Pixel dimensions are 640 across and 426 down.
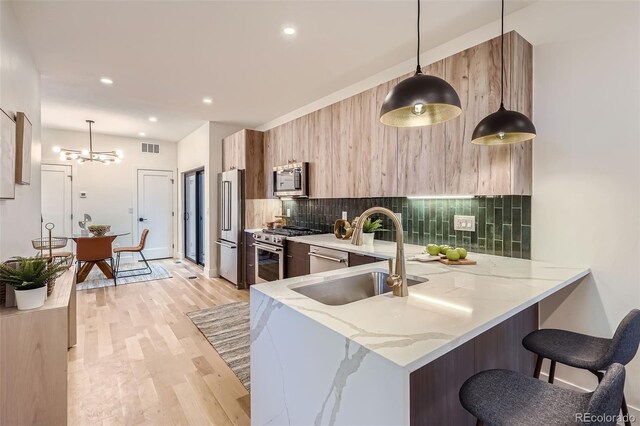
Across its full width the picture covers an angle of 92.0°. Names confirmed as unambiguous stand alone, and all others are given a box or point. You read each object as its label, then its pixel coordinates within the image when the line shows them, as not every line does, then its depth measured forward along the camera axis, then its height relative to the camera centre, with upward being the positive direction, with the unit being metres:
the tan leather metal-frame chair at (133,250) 5.30 -0.70
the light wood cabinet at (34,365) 1.49 -0.78
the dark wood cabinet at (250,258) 4.45 -0.71
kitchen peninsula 0.90 -0.45
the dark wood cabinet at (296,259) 3.37 -0.56
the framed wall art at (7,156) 1.89 +0.35
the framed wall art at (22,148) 2.26 +0.47
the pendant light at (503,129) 1.72 +0.46
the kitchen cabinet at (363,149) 2.86 +0.62
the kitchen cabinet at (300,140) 3.97 +0.93
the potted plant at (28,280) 1.56 -0.37
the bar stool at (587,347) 1.30 -0.65
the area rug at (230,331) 2.53 -1.23
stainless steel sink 1.61 -0.43
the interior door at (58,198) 5.87 +0.22
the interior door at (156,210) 6.83 -0.01
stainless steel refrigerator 4.71 -0.25
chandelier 5.23 +0.95
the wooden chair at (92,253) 4.78 -0.70
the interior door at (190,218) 6.66 -0.19
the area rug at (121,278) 4.88 -1.18
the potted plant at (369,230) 3.08 -0.20
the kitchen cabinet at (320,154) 3.61 +0.67
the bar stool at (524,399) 0.87 -0.66
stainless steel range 3.75 -0.52
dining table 4.77 -0.88
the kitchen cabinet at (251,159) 4.76 +0.79
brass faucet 1.35 -0.22
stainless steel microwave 3.96 +0.39
